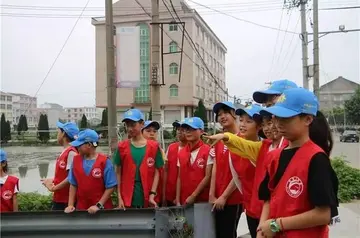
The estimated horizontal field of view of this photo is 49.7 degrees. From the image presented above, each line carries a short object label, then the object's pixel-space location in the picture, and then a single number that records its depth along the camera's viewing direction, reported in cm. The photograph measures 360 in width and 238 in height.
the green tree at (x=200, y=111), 3738
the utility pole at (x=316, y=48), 1555
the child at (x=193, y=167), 356
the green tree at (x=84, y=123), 3336
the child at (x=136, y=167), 358
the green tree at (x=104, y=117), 3774
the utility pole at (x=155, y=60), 760
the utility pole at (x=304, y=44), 1662
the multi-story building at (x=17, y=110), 5534
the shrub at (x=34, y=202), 558
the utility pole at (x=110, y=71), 745
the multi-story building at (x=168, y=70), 4681
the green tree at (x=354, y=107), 4997
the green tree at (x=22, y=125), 3750
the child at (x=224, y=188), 318
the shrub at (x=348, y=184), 713
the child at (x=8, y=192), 357
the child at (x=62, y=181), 379
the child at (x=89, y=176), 339
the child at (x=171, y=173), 391
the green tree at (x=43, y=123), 3841
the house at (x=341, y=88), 10311
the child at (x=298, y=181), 178
